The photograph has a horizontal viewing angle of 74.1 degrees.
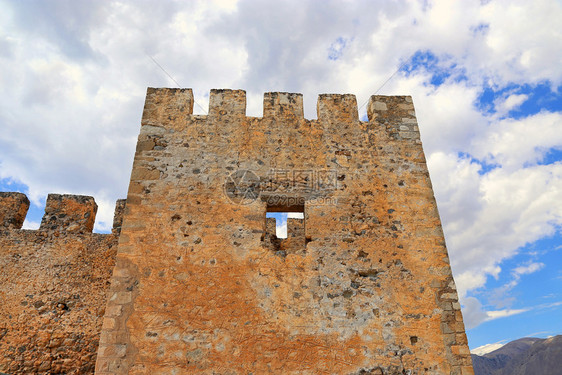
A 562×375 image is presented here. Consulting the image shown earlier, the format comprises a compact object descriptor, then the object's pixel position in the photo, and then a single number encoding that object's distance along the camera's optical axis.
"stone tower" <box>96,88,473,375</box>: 4.67
